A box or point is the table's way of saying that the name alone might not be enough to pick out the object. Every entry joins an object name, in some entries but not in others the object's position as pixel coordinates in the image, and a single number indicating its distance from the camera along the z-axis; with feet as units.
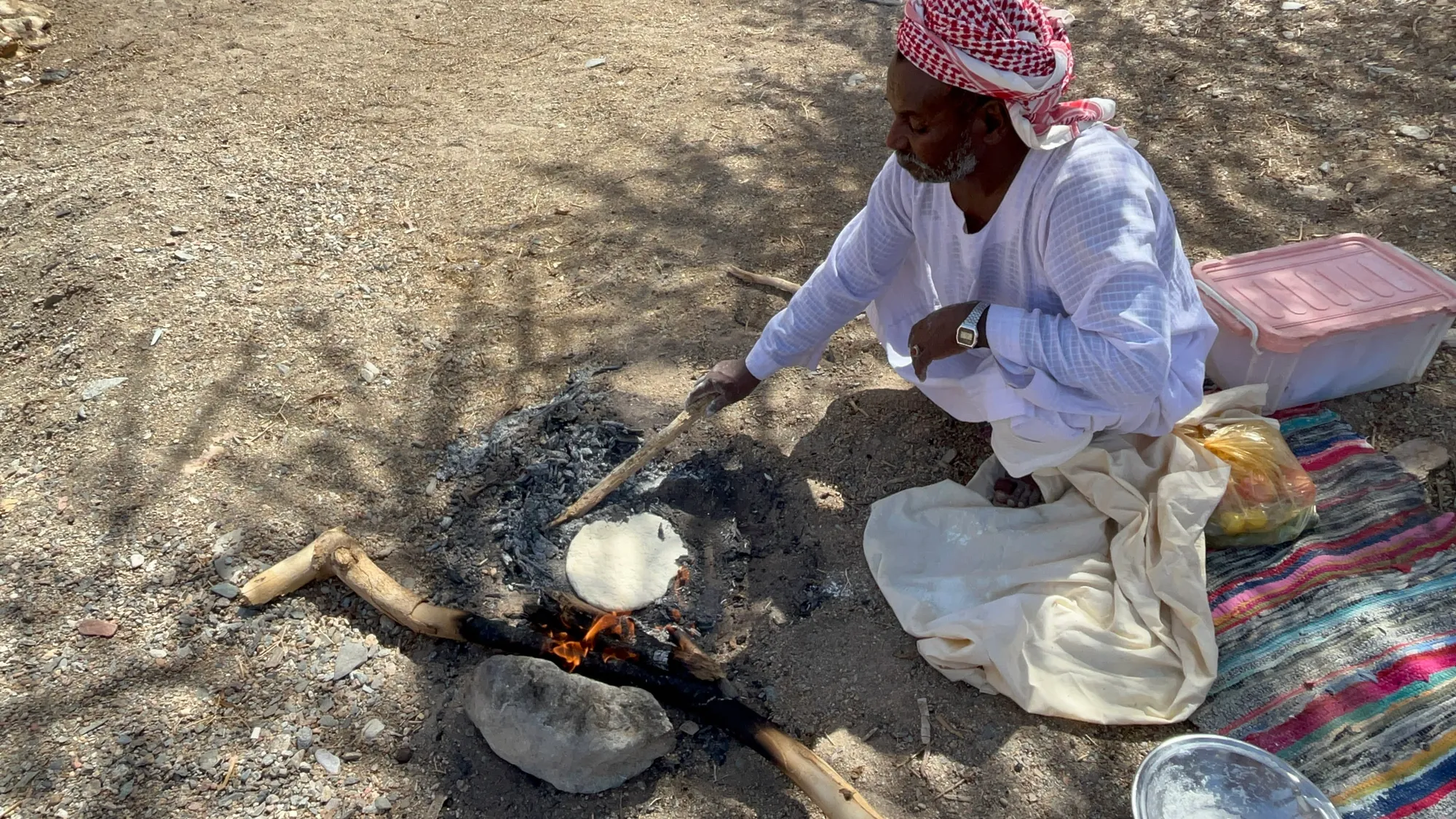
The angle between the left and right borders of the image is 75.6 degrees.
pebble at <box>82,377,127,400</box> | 10.00
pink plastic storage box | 8.65
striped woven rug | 6.56
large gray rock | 6.57
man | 6.42
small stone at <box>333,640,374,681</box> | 7.54
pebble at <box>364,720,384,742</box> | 7.17
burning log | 6.70
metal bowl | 6.17
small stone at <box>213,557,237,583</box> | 8.20
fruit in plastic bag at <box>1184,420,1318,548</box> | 7.77
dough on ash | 7.98
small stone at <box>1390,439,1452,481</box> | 8.65
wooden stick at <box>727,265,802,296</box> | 11.30
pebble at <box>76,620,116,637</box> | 7.75
